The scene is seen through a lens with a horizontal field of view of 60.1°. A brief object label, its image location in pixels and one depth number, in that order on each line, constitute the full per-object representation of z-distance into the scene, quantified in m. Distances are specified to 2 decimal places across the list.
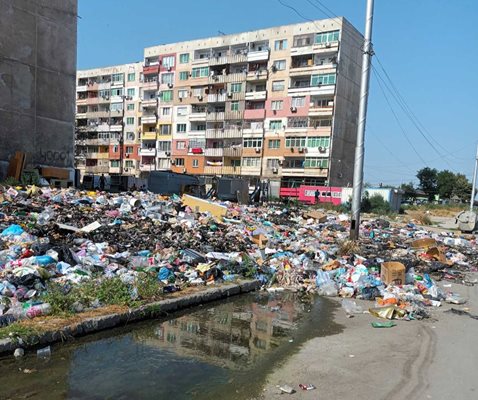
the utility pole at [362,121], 11.85
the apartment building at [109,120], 61.09
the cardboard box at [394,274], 7.88
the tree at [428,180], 76.00
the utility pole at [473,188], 30.31
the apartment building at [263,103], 42.19
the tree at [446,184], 72.12
